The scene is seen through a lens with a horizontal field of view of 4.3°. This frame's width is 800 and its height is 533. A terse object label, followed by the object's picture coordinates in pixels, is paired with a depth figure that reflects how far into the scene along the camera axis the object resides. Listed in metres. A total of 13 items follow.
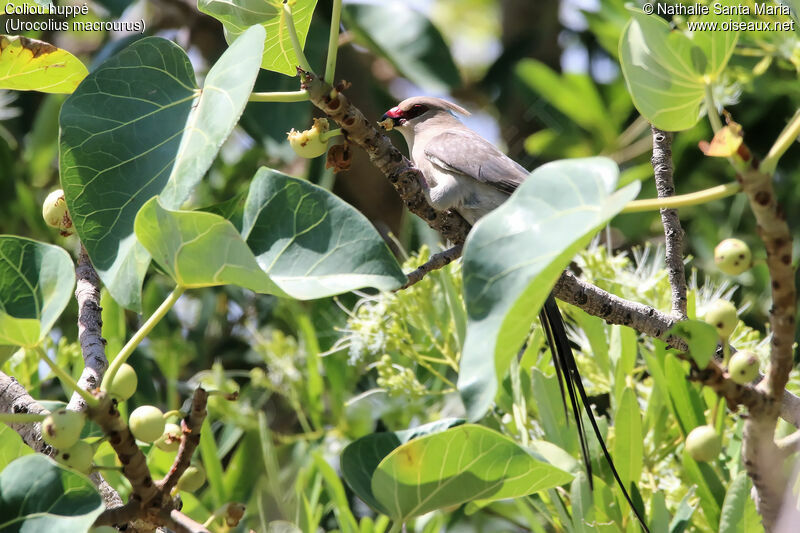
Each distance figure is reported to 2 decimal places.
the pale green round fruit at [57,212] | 6.44
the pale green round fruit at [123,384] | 6.29
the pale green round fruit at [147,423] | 6.28
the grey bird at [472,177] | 6.64
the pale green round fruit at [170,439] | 6.37
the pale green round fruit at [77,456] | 6.26
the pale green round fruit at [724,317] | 6.25
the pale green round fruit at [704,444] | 6.34
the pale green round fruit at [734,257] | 6.24
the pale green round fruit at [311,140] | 6.41
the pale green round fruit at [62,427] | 6.23
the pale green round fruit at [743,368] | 6.24
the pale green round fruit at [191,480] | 6.36
